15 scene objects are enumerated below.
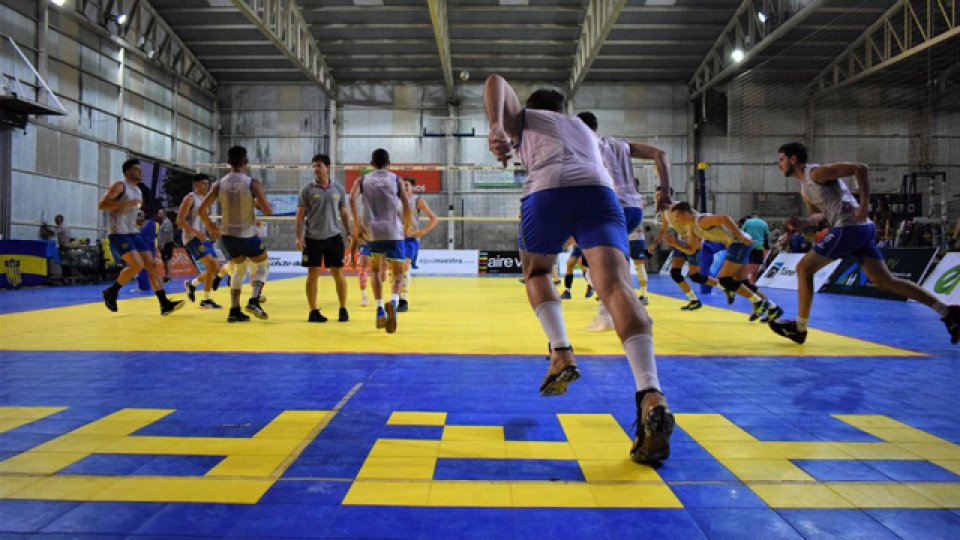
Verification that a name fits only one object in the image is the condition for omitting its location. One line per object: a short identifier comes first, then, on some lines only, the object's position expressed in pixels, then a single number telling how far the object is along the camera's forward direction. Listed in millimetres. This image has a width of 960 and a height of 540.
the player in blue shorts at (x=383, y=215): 6906
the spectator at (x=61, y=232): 16875
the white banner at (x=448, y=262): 24969
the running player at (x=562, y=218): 2582
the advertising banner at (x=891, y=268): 11680
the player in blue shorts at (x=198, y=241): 8561
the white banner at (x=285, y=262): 25344
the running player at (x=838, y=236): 5348
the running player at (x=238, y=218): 7352
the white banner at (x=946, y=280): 9961
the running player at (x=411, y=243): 8977
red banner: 27781
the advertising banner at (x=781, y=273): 16300
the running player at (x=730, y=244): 7484
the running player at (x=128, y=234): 7598
